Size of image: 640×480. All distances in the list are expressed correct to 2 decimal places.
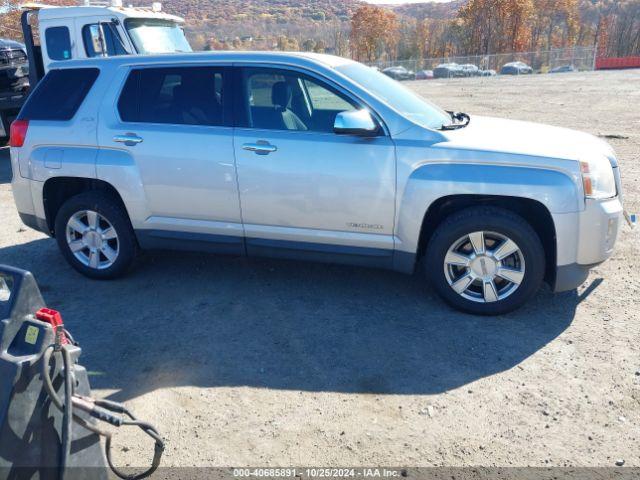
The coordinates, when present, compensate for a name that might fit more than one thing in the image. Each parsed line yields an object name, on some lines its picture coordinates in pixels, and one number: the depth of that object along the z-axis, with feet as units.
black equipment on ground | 7.09
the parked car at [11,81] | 37.09
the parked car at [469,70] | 147.54
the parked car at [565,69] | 157.07
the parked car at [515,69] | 155.74
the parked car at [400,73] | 155.19
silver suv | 14.11
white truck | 31.71
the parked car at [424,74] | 160.04
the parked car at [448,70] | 146.93
